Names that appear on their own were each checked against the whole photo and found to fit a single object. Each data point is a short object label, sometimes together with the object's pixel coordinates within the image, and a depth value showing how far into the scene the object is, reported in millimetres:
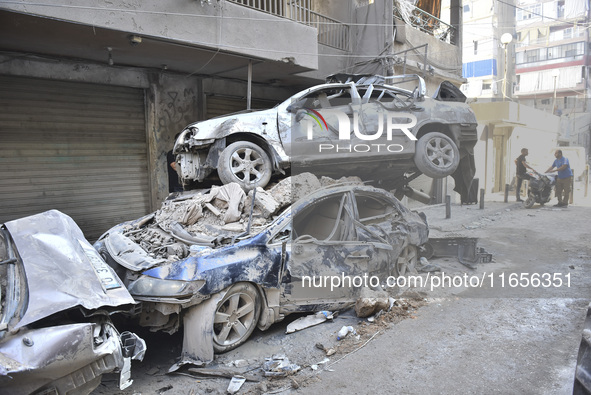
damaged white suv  6469
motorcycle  6551
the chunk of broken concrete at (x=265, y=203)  4962
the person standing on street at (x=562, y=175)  6395
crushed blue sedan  3943
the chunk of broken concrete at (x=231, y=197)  4961
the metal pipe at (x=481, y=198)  7199
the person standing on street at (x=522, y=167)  6590
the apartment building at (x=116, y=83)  6629
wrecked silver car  2744
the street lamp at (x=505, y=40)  11995
